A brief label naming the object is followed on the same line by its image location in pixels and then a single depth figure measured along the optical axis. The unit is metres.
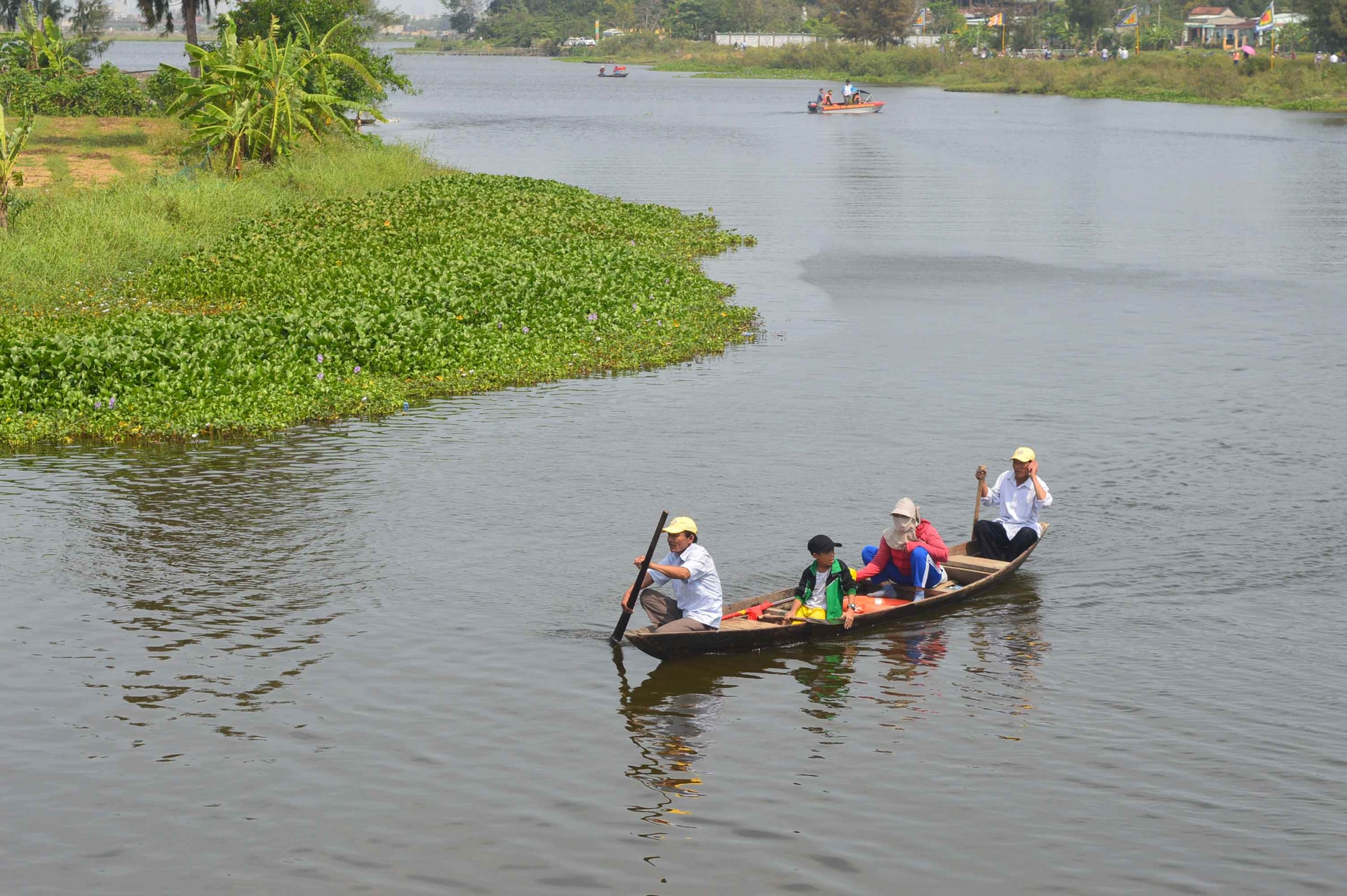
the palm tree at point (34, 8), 85.31
